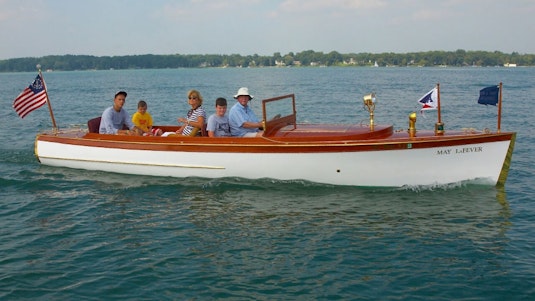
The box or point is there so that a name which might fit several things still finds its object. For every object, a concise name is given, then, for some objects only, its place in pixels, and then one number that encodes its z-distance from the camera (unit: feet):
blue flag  33.01
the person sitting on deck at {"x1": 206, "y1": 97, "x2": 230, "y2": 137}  37.37
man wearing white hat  37.06
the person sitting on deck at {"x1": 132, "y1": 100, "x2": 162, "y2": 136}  41.70
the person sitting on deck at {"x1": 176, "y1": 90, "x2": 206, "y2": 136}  38.01
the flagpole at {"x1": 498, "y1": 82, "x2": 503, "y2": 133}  32.68
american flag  42.80
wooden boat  33.65
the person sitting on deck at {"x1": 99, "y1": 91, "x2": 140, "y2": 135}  40.63
